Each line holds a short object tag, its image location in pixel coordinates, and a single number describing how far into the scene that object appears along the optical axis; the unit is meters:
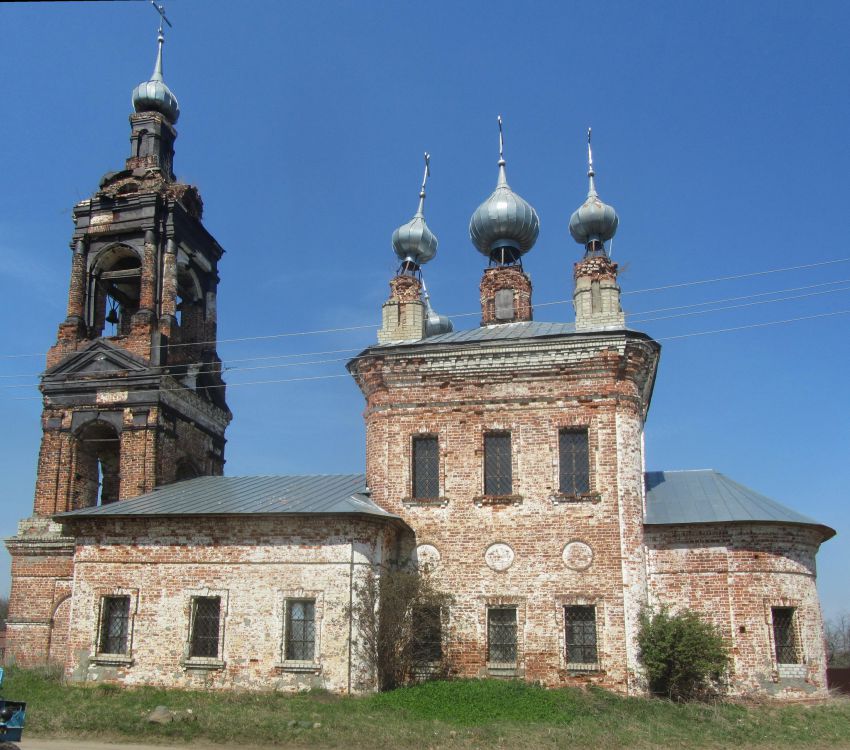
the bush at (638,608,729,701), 16.78
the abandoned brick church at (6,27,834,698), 17.56
